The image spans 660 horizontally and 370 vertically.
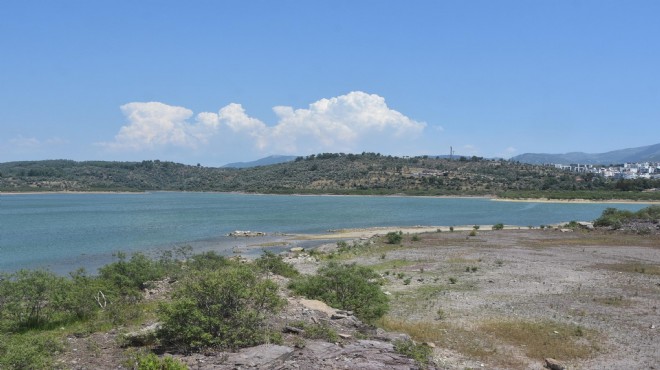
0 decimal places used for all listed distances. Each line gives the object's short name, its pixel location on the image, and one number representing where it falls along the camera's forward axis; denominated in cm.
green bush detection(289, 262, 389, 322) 1731
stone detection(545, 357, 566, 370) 1412
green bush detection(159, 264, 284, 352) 1158
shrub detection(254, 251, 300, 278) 2657
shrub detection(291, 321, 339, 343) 1252
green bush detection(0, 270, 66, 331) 1617
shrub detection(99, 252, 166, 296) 2197
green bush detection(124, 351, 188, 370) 868
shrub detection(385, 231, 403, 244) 4922
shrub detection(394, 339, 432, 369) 1189
